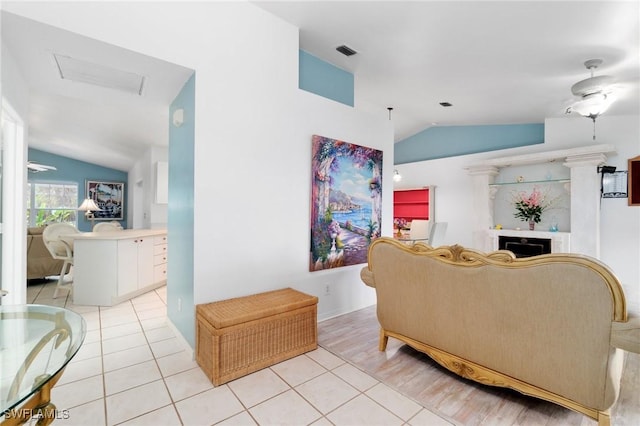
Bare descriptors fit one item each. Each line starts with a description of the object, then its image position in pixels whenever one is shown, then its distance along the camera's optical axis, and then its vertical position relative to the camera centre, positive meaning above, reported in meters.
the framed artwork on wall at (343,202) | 3.21 +0.14
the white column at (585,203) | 4.47 +0.20
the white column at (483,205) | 5.71 +0.19
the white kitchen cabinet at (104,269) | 3.67 -0.76
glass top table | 0.97 -0.59
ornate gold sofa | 1.46 -0.63
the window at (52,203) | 7.92 +0.23
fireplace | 5.05 -0.56
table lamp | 6.45 +0.12
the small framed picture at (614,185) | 4.36 +0.48
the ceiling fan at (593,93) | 2.95 +1.32
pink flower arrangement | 5.21 +0.18
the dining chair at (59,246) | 3.95 -0.49
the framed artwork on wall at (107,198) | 8.96 +0.44
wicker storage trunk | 2.03 -0.95
